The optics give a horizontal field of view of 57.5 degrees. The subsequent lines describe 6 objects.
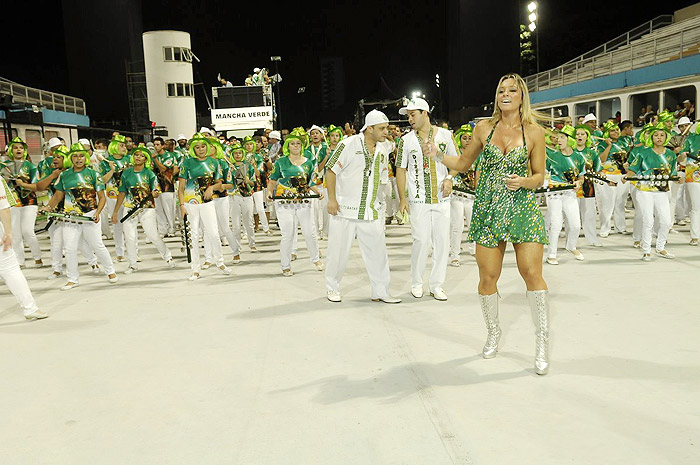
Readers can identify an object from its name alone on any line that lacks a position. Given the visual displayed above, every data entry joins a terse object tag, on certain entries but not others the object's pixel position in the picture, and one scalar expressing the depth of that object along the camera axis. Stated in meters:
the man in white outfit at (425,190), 6.73
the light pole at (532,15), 33.81
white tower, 38.97
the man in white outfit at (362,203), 6.70
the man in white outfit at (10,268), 6.35
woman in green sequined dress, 4.28
